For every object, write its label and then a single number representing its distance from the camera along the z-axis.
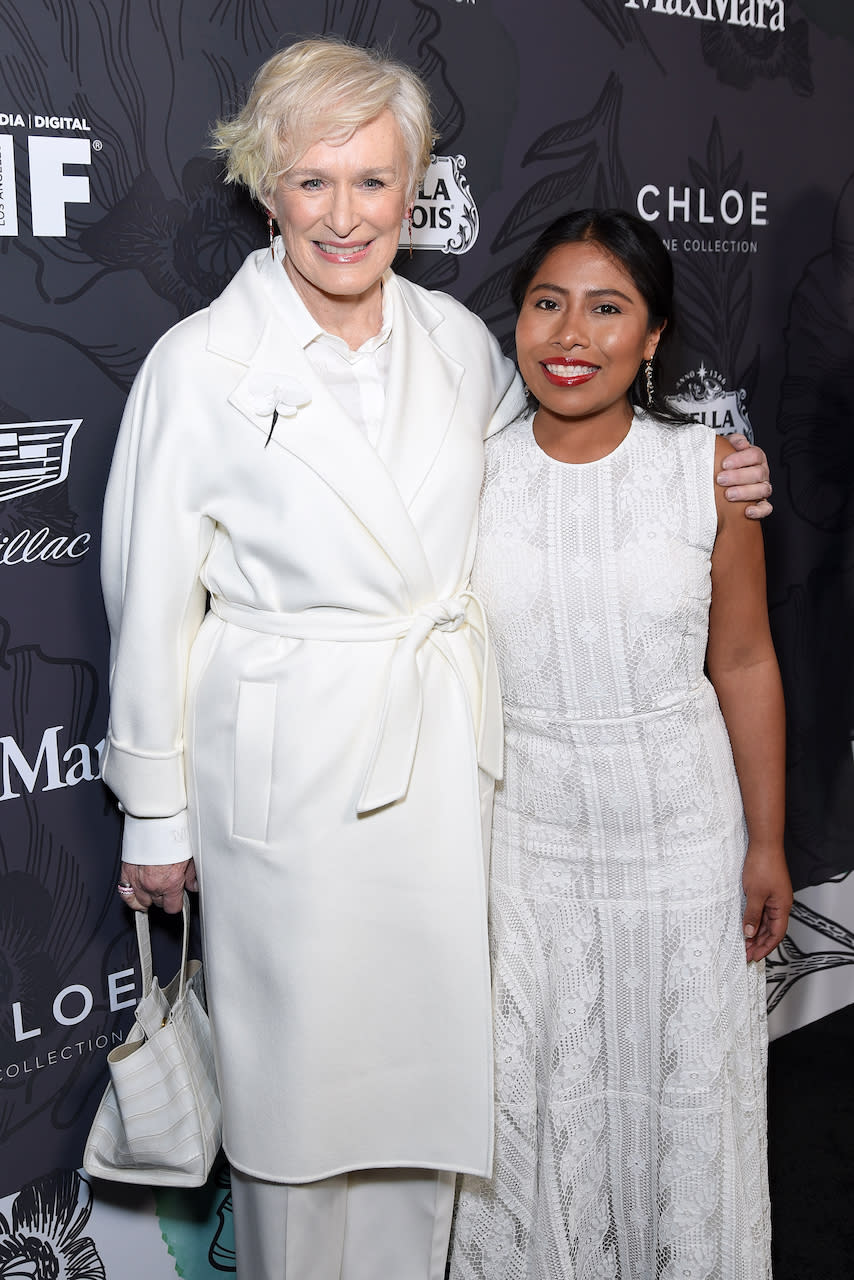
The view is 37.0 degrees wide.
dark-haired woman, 1.77
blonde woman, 1.63
